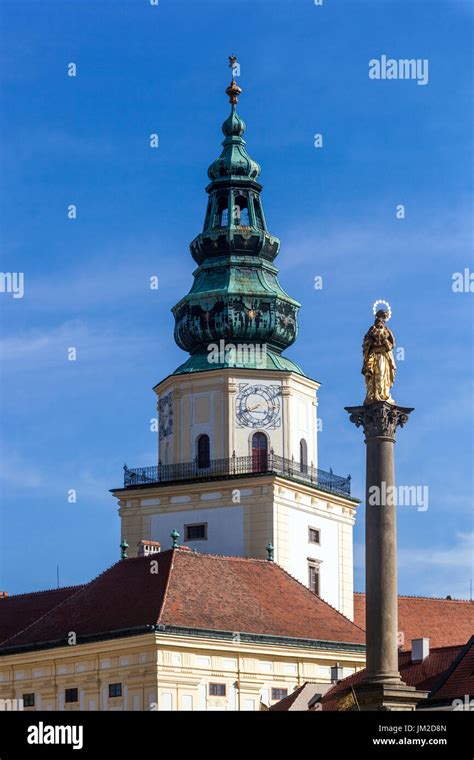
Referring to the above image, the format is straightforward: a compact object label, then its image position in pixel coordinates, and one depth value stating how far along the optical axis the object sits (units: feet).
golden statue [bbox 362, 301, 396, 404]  139.54
